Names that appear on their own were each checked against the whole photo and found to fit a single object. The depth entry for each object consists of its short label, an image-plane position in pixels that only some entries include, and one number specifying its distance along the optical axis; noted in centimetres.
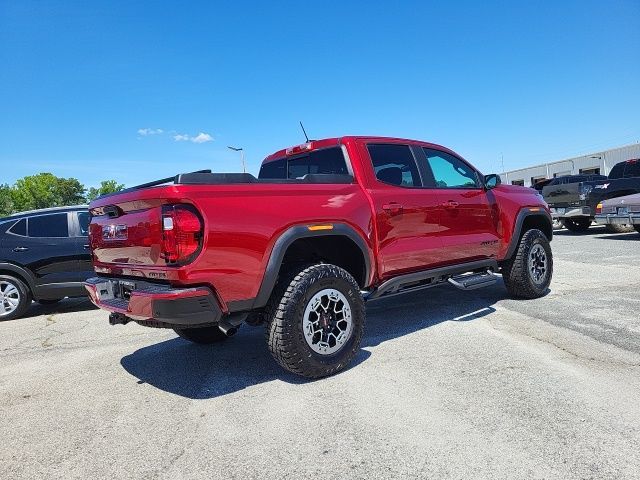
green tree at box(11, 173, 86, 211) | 8694
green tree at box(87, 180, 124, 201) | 10962
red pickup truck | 285
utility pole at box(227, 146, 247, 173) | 3116
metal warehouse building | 3161
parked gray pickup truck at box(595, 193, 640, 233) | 1112
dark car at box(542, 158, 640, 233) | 1273
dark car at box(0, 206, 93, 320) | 662
